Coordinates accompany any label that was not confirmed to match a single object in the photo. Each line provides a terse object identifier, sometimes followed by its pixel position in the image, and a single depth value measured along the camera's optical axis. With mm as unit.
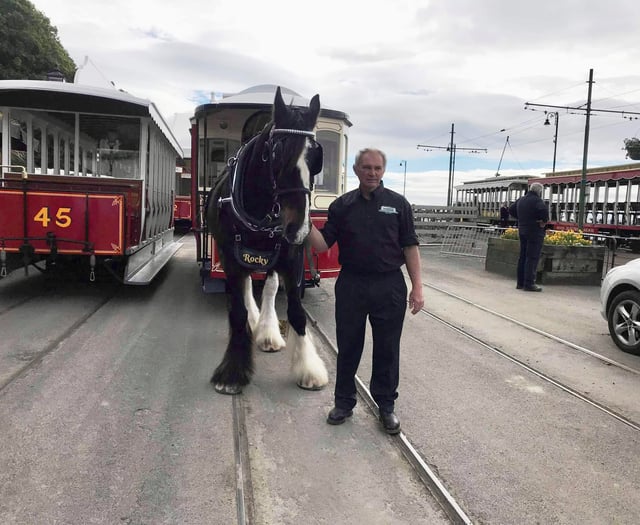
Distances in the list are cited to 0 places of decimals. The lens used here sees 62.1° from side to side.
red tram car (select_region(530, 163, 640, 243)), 21125
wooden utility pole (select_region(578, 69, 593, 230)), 21047
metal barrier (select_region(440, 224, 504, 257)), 17625
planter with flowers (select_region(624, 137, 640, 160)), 40812
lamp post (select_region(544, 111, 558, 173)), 46872
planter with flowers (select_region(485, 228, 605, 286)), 10656
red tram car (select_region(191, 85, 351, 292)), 6738
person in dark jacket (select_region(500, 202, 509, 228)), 26594
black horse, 4070
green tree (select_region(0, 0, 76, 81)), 24172
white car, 5586
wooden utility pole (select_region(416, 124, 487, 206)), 41000
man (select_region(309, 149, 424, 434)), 3389
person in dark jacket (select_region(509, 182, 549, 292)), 9578
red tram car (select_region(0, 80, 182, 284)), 6922
